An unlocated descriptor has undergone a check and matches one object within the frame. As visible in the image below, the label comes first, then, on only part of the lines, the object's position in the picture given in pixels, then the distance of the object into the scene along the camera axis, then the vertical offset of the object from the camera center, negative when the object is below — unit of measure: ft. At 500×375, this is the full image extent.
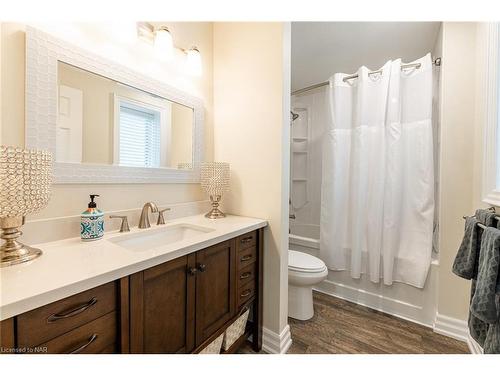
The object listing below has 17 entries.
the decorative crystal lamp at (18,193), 2.12 -0.13
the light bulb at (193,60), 4.53 +2.60
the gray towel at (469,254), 3.33 -1.08
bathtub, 5.21 -2.97
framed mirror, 2.89 +1.06
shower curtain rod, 5.26 +3.16
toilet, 5.25 -2.45
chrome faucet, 3.81 -0.60
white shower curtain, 5.31 +0.25
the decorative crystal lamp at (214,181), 4.72 +0.04
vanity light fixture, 3.94 +2.71
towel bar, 3.12 -0.58
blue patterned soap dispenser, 3.04 -0.62
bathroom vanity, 1.72 -1.18
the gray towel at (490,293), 2.56 -1.30
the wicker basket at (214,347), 3.38 -2.66
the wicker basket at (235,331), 3.78 -2.74
